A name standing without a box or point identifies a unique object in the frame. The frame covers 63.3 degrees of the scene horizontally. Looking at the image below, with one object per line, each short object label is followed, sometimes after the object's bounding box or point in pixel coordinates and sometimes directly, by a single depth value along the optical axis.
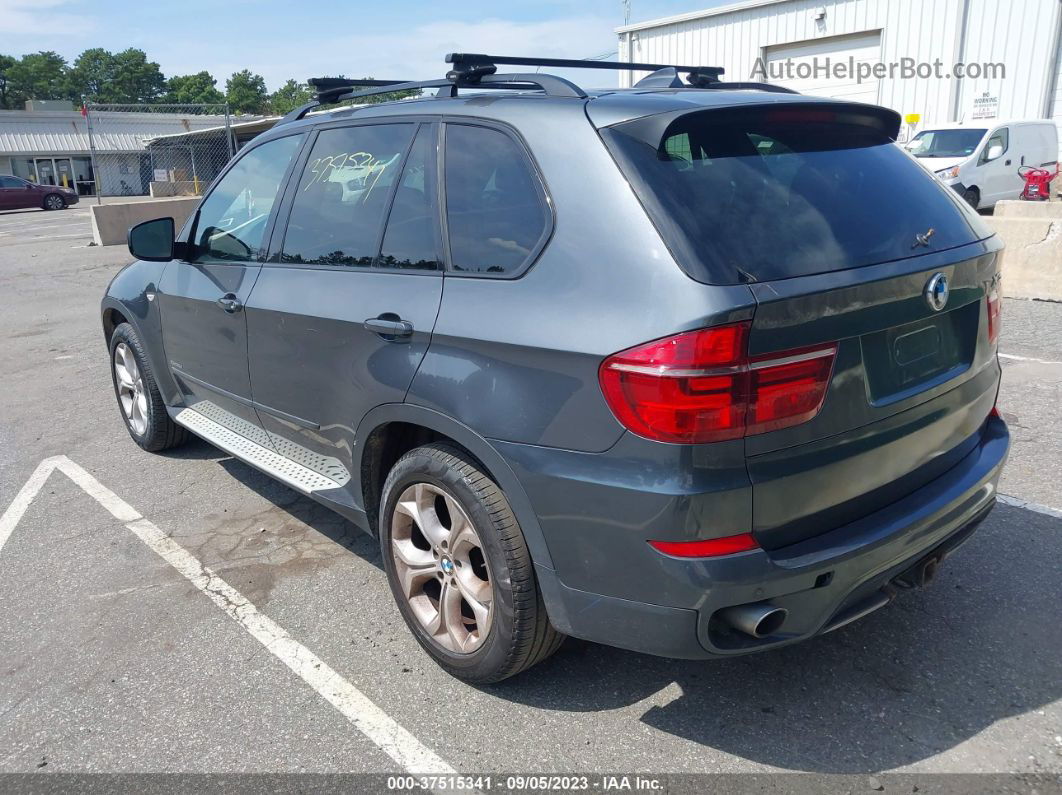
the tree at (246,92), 106.31
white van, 16.41
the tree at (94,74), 113.75
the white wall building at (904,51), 19.55
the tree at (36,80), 106.44
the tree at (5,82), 106.38
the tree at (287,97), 84.19
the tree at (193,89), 114.50
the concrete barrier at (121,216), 19.53
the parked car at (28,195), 36.41
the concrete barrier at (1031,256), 8.62
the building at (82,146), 45.00
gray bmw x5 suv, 2.22
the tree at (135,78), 115.47
